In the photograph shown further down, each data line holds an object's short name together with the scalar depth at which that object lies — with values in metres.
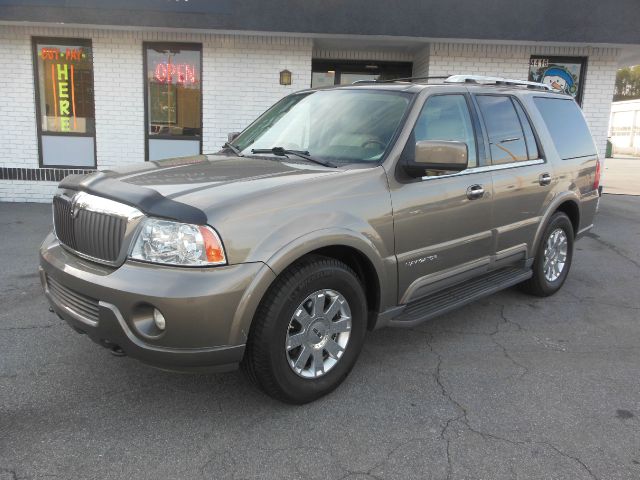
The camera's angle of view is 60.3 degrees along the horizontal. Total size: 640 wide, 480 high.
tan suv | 2.71
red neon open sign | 9.65
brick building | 9.41
